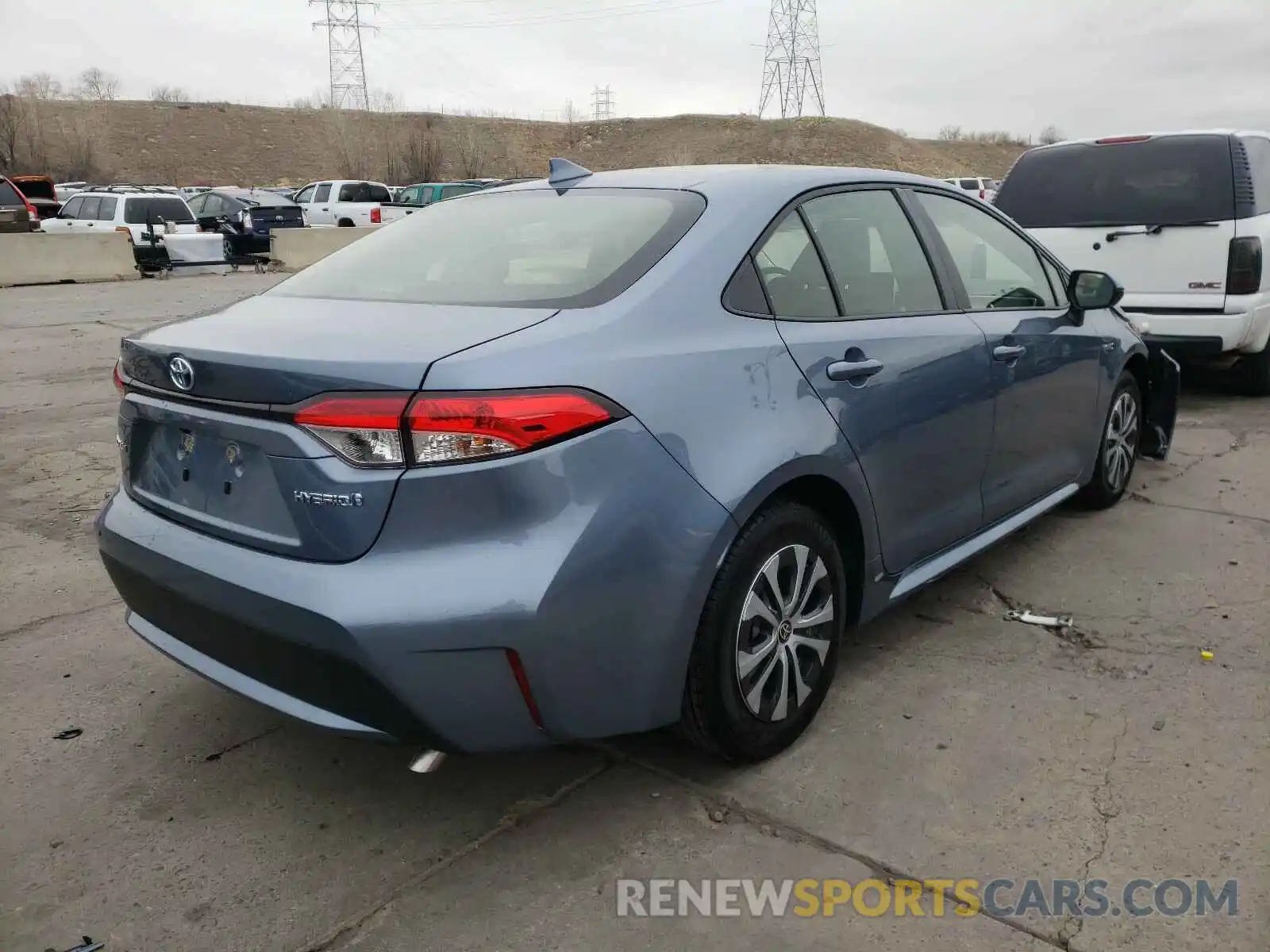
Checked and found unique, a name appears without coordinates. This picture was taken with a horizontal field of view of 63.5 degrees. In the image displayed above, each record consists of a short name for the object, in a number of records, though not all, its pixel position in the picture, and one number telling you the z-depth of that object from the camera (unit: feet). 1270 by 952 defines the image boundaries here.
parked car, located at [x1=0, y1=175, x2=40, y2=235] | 60.75
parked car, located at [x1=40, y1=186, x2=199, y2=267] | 65.77
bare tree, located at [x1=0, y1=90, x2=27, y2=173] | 185.37
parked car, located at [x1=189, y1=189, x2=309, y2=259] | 62.44
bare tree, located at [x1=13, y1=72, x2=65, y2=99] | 240.24
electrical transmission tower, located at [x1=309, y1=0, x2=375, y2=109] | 250.57
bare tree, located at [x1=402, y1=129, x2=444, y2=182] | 202.90
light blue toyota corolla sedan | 7.14
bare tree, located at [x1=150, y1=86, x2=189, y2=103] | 264.11
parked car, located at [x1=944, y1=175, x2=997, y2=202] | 94.15
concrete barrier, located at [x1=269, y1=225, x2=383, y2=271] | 62.49
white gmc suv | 22.27
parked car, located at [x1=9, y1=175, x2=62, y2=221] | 85.66
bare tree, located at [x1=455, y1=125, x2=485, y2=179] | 238.89
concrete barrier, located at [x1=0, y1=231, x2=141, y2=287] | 53.11
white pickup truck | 84.02
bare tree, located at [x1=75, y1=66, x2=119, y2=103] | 258.57
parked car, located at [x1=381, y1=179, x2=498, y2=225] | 83.46
